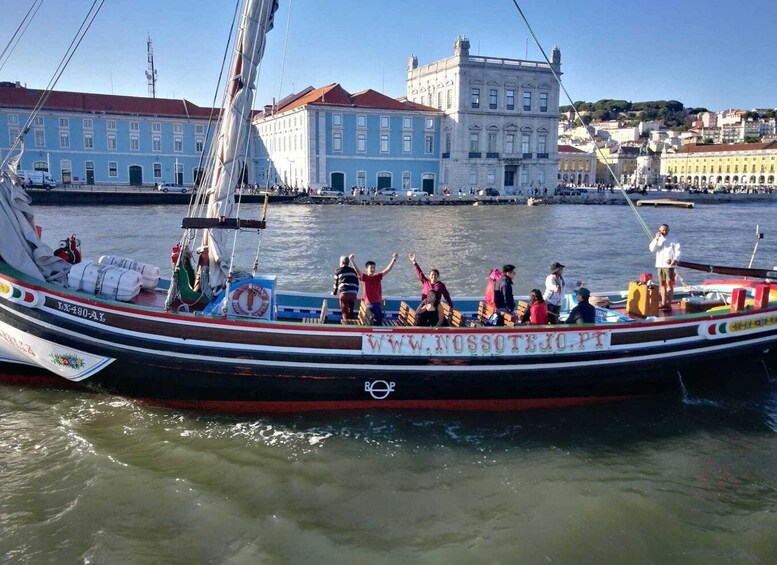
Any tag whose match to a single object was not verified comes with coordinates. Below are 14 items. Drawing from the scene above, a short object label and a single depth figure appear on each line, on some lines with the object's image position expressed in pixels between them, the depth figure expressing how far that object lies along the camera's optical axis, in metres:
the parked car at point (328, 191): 59.73
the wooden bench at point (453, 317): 9.28
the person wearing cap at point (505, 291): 9.45
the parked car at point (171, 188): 58.10
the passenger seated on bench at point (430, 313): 8.67
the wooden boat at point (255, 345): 7.89
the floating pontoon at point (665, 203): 67.50
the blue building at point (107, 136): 61.00
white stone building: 67.81
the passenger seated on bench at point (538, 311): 8.69
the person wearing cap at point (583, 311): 8.86
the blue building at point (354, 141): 61.50
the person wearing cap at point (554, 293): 9.55
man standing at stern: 10.43
